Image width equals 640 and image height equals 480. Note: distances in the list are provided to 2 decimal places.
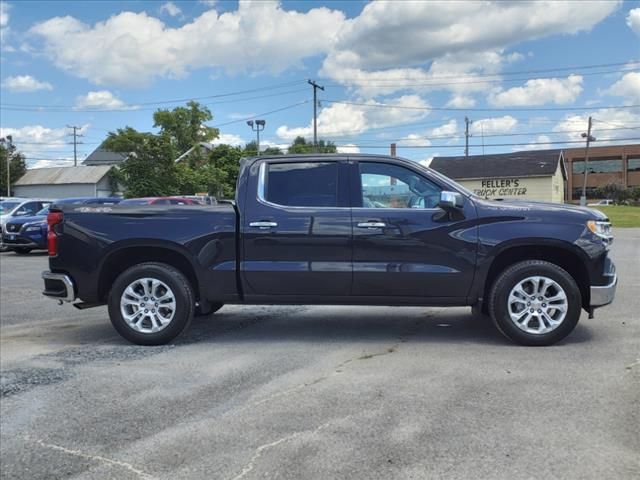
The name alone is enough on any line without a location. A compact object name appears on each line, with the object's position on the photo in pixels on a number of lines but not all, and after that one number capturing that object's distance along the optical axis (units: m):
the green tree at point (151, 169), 41.00
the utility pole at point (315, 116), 43.51
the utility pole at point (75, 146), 78.44
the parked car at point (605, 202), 76.31
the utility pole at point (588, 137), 51.59
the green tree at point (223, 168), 51.06
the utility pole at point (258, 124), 42.12
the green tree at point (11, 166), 63.41
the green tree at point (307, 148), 55.72
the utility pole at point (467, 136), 67.96
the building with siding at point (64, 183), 55.47
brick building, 87.44
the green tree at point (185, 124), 70.31
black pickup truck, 5.56
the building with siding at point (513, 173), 58.25
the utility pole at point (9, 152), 61.00
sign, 58.56
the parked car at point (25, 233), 17.38
